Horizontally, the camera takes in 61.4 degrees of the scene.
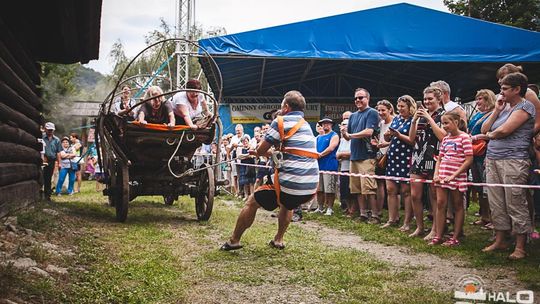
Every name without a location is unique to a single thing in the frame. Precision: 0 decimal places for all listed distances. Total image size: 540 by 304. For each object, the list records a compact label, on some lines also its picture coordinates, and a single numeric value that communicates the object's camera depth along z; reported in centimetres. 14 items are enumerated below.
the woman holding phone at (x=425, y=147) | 624
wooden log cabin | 627
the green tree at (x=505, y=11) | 2241
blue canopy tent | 1230
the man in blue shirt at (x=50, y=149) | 1202
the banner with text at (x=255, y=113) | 1766
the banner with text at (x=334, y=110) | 1788
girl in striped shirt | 563
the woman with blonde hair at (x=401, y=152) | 690
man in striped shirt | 497
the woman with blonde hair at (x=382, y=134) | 800
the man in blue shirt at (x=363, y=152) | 788
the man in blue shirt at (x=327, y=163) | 909
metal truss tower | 1480
